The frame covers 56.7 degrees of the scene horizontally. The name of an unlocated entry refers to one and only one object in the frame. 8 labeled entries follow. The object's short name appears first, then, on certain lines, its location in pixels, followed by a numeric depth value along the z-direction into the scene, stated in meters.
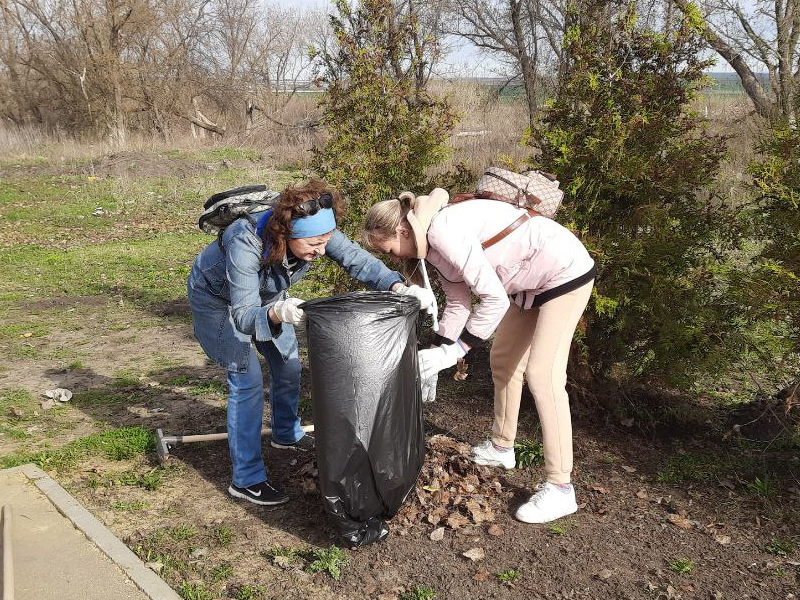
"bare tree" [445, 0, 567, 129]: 18.05
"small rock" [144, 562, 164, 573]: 2.91
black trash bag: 2.86
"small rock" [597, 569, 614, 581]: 2.85
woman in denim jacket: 3.01
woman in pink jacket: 2.91
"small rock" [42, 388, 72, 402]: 4.92
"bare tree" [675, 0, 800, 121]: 12.70
